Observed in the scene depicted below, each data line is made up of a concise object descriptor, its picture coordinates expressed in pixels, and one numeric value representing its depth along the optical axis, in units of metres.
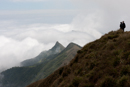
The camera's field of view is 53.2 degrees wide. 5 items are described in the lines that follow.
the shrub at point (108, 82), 12.66
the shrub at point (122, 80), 11.88
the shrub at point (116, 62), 15.28
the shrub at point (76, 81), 16.19
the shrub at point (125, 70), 13.02
